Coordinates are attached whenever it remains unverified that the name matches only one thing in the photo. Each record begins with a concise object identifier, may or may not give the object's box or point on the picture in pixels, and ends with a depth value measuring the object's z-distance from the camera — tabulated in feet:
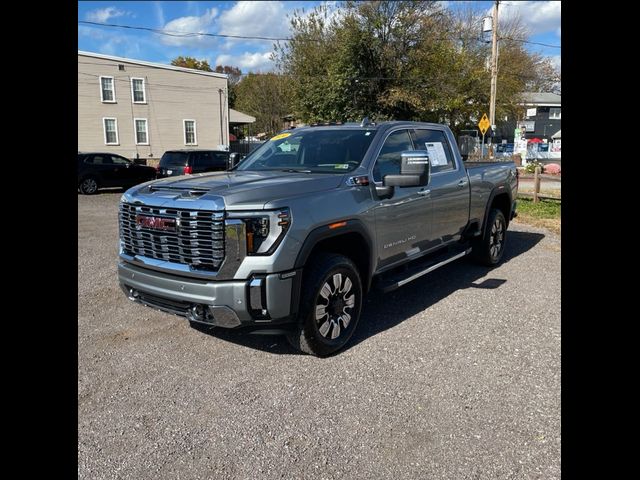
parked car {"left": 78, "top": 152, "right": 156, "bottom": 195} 58.67
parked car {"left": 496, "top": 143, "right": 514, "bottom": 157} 109.24
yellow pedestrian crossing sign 79.46
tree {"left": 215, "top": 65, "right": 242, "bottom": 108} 225.76
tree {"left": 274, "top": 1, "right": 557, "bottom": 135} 82.12
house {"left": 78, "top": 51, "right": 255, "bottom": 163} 93.66
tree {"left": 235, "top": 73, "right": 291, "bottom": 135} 153.28
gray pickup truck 11.21
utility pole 76.18
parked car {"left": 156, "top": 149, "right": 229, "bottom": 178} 56.13
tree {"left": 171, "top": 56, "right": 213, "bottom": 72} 208.33
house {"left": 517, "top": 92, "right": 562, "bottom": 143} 155.94
